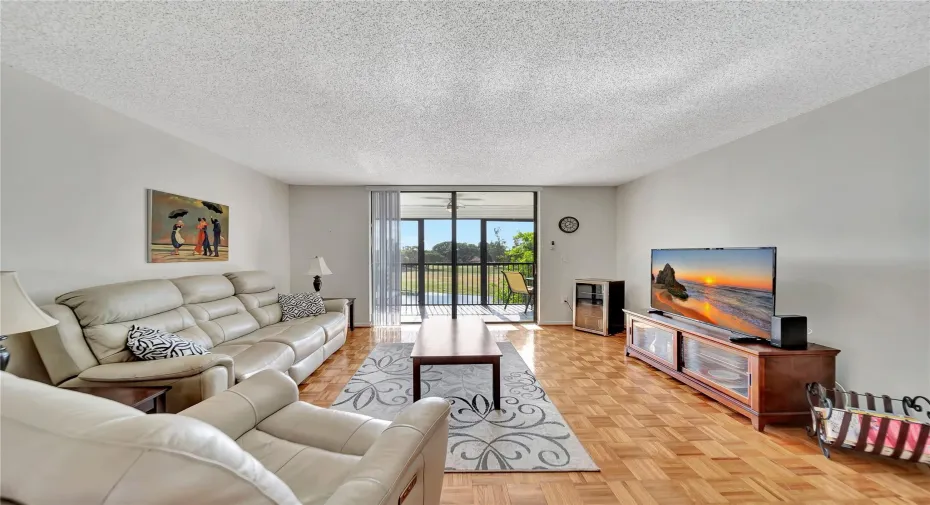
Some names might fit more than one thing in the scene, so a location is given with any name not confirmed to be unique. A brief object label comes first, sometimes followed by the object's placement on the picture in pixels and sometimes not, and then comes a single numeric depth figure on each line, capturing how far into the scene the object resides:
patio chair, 6.41
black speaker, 2.33
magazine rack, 1.82
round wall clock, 5.46
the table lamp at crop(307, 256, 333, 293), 4.64
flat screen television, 2.51
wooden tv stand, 2.29
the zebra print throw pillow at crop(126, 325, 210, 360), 2.12
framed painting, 2.88
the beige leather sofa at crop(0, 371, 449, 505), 0.48
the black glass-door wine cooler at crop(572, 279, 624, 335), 4.90
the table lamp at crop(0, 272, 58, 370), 1.45
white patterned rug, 1.97
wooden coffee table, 2.54
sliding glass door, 6.12
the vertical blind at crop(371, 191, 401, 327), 5.33
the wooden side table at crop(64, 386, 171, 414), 1.67
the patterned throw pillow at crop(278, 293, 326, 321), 3.86
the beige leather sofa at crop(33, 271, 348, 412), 1.92
